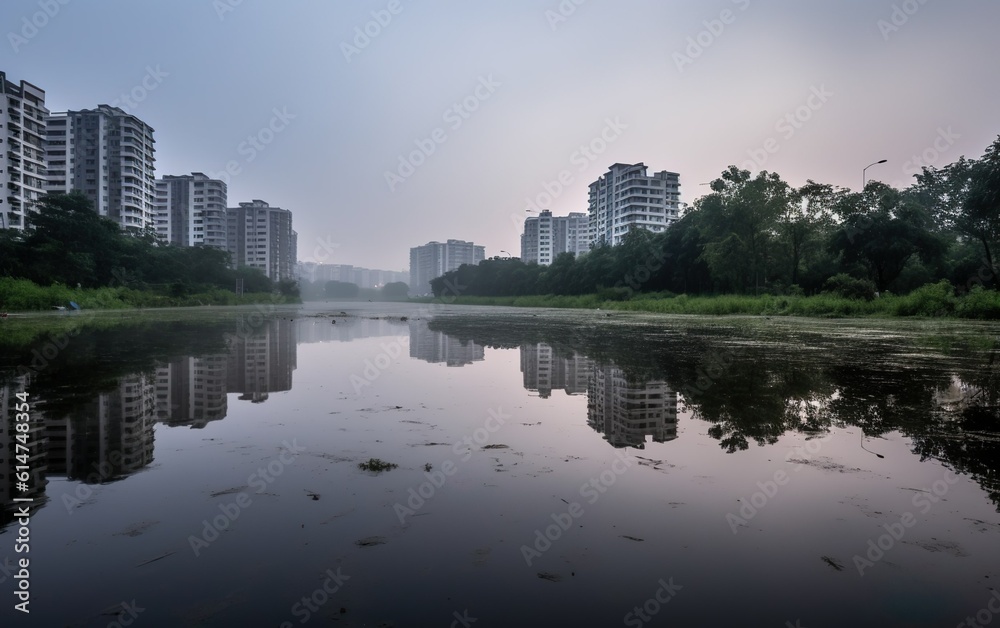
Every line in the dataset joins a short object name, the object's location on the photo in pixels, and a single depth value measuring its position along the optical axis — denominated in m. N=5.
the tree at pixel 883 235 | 28.58
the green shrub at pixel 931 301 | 22.03
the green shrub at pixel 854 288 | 26.62
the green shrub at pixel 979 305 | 20.28
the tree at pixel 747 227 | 35.25
